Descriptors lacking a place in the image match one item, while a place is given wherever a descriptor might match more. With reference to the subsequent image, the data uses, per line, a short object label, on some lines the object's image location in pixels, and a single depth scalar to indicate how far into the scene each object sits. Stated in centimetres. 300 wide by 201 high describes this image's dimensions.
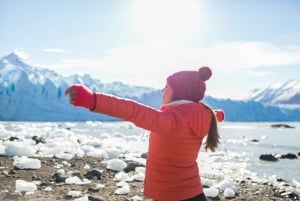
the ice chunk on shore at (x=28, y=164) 910
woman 279
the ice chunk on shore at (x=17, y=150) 1106
